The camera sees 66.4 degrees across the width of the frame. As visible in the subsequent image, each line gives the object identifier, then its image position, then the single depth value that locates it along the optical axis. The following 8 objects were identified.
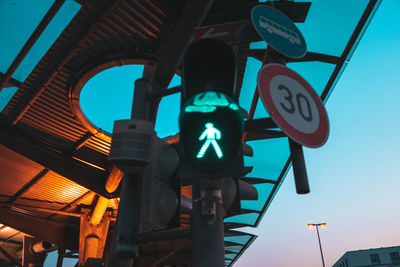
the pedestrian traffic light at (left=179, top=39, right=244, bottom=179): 1.49
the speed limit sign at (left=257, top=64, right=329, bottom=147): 1.79
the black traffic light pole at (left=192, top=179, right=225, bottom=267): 1.71
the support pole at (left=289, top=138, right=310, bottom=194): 1.66
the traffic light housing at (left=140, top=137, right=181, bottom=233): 1.80
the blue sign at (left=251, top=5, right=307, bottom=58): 2.28
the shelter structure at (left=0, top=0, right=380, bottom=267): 5.63
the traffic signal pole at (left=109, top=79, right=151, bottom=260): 1.72
